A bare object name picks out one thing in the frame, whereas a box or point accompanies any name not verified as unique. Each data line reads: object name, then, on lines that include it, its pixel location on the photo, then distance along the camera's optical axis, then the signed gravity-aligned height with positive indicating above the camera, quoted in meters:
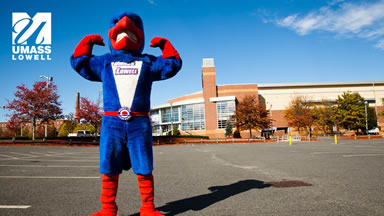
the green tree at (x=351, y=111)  42.81 +1.31
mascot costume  2.57 +0.38
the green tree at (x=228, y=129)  47.34 -1.64
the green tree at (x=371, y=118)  51.99 -0.06
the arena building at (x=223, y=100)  52.03 +5.25
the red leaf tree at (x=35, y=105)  23.00 +2.06
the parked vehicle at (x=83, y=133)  41.93 -1.59
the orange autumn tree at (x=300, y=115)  38.97 +0.90
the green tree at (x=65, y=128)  56.66 -0.93
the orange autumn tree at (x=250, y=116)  36.38 +0.69
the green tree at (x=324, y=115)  47.34 +0.81
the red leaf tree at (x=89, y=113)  28.80 +1.42
